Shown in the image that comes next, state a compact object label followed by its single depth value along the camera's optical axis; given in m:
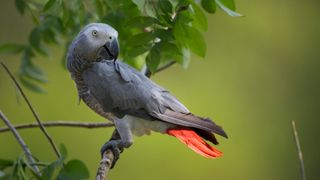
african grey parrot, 5.82
